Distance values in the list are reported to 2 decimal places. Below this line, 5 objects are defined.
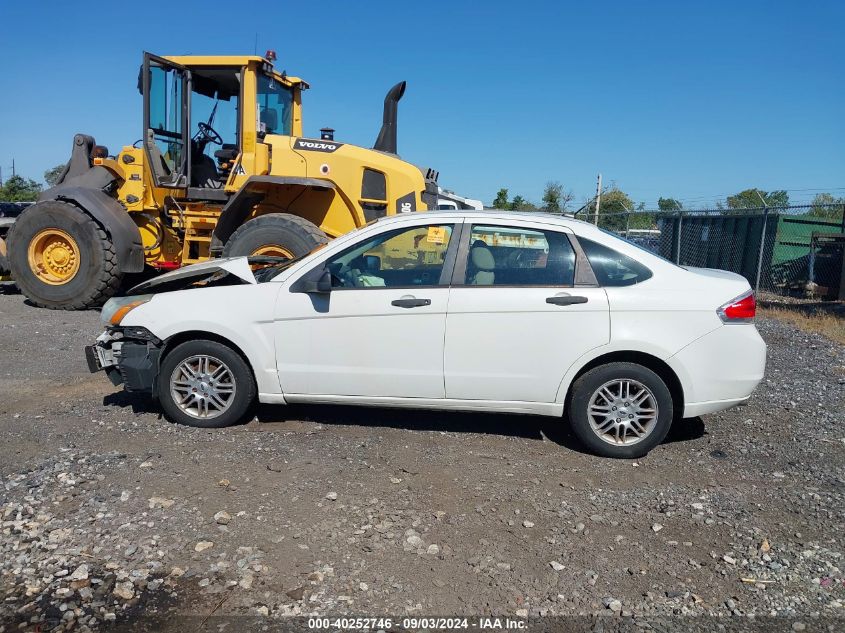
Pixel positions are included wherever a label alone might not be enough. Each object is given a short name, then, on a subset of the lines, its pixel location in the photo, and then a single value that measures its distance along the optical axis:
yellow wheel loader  9.61
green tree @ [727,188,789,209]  23.06
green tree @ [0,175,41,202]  46.08
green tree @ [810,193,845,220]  17.41
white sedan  4.81
